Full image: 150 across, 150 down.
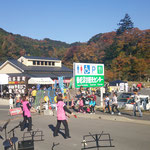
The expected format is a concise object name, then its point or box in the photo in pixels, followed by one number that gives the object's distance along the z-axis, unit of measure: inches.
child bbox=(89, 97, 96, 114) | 573.7
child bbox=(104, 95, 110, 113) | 574.1
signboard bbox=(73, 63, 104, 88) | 690.8
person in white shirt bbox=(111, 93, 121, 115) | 524.7
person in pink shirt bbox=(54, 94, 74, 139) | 311.1
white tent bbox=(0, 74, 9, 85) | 1246.6
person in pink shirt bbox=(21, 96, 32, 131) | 377.7
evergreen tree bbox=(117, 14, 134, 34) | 3038.9
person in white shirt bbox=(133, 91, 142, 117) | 476.4
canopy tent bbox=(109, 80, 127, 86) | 1422.2
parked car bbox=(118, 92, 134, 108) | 653.2
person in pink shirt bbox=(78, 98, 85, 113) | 591.1
